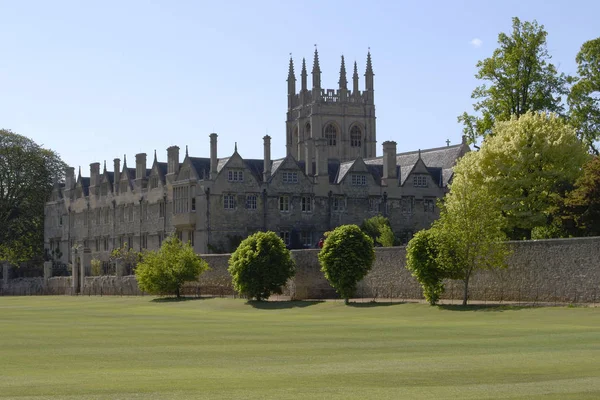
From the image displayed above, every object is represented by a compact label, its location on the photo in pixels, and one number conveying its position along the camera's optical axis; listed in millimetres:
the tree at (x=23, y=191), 114125
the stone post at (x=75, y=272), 95312
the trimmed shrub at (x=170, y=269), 73625
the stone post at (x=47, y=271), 101500
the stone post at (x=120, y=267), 88381
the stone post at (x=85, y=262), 95125
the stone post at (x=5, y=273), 107700
